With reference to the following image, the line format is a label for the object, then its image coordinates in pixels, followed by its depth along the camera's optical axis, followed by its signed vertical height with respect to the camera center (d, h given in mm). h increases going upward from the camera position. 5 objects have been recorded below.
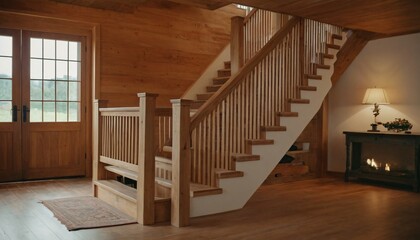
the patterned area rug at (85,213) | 3818 -1146
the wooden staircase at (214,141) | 3902 -406
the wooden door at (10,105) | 5977 -68
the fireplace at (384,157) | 5777 -795
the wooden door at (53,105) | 6148 -64
